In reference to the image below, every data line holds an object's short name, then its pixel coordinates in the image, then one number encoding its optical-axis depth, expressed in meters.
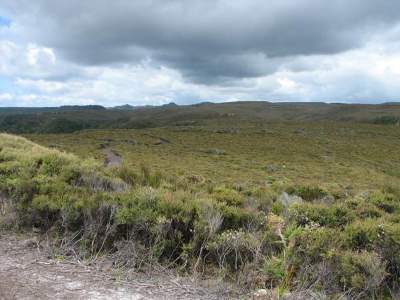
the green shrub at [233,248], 5.22
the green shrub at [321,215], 6.37
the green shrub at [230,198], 7.61
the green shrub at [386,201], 9.62
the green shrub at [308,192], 13.96
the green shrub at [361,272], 4.38
